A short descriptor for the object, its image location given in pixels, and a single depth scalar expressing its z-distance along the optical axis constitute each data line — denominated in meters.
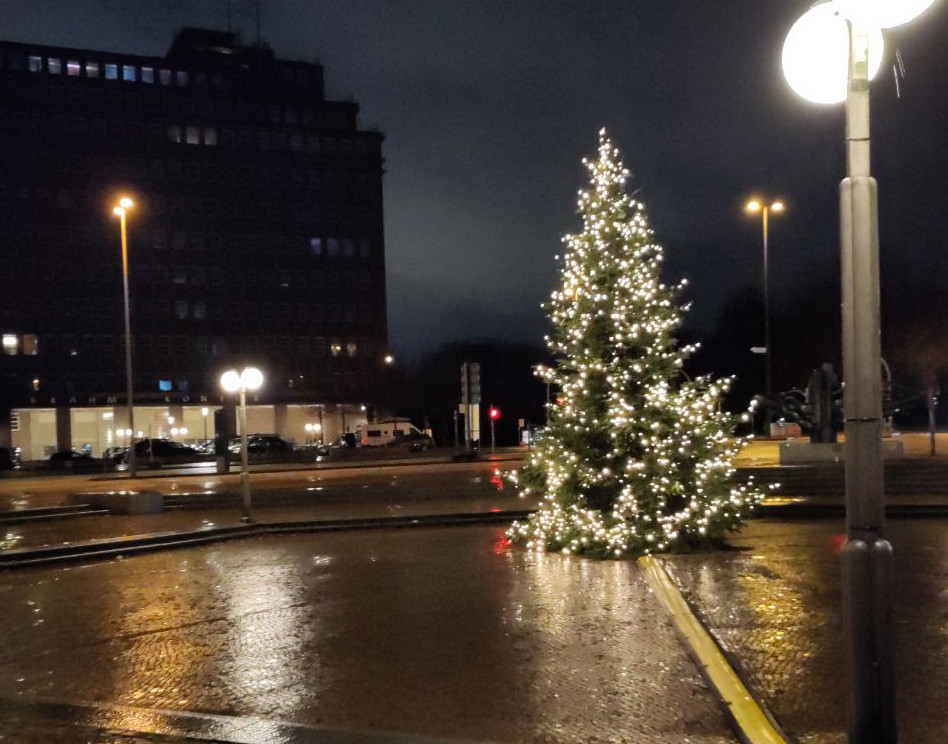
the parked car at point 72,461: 49.22
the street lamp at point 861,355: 5.00
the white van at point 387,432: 56.53
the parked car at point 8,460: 50.96
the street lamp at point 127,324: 36.72
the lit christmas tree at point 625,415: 14.32
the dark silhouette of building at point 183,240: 72.62
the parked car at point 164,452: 51.25
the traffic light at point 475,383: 36.56
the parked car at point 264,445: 52.22
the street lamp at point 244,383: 19.06
